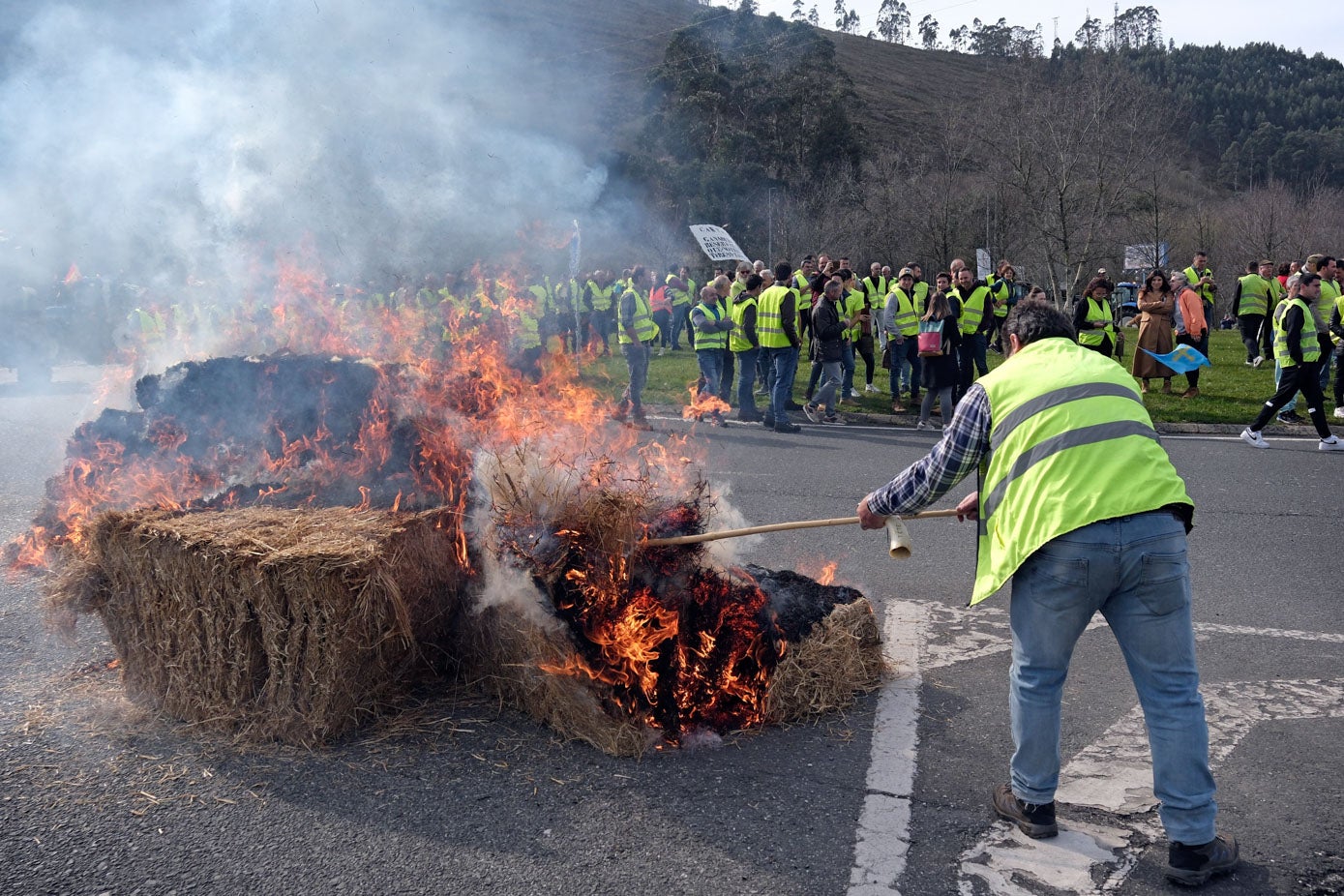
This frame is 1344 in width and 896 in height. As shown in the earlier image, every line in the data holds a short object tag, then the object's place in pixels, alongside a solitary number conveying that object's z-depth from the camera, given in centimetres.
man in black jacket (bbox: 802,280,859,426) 1231
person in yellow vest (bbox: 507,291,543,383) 1457
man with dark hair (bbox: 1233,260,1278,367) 1712
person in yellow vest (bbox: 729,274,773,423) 1231
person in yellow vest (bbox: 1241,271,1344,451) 1064
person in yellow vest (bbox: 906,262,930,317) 1404
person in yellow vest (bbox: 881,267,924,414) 1400
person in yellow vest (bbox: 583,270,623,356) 1552
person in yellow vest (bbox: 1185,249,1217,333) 1744
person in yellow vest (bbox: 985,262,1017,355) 1756
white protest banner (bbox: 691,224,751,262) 1983
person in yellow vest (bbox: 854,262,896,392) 1725
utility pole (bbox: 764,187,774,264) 2844
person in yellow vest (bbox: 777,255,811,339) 1546
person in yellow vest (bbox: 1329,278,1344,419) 1257
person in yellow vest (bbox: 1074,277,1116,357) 1302
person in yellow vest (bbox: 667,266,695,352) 2119
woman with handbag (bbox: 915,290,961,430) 1171
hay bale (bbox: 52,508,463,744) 371
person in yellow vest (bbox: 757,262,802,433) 1205
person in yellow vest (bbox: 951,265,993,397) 1364
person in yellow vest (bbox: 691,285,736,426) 1312
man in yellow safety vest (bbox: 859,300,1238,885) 303
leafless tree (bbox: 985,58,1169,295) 2347
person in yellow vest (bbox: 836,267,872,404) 1502
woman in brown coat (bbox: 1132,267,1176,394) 1441
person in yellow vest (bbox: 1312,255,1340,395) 1395
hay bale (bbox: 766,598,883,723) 410
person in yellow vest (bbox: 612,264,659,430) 1253
